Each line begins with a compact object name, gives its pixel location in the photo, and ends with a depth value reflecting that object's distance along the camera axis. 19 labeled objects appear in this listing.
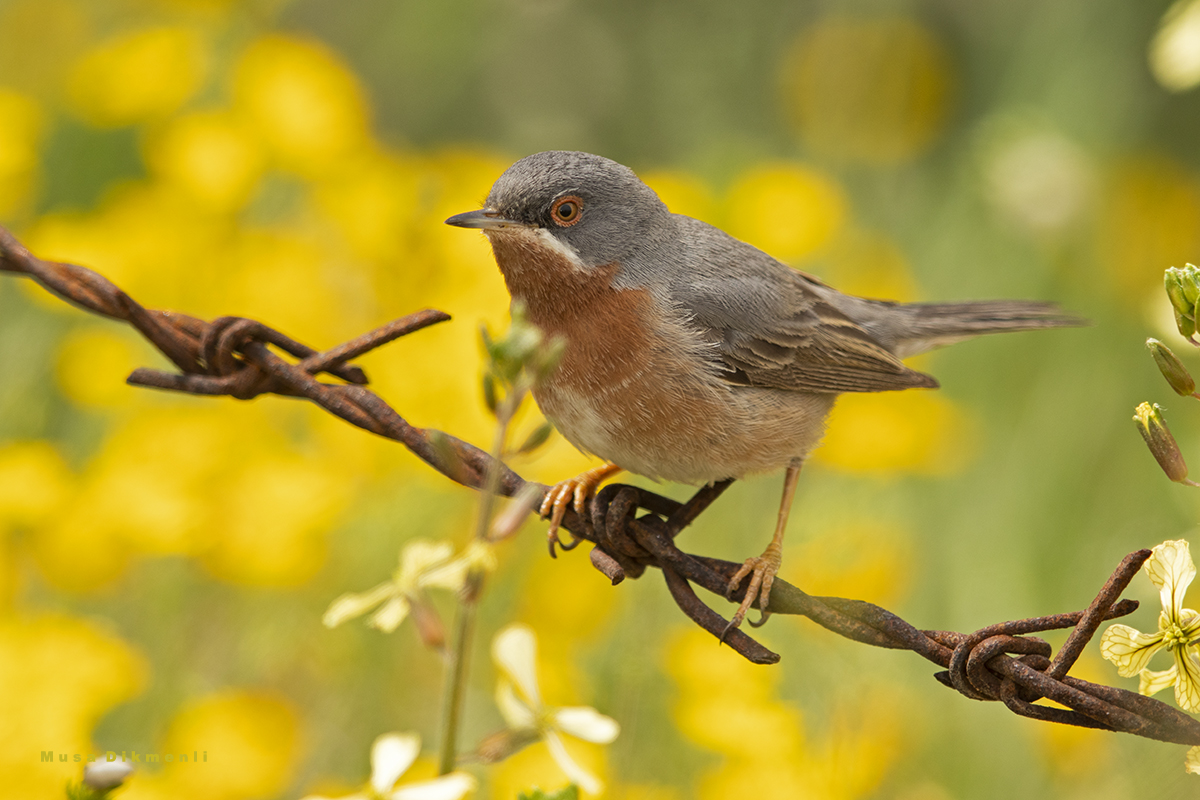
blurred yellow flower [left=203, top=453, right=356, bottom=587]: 6.44
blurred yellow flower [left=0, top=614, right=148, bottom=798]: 4.66
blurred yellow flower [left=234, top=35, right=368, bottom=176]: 9.55
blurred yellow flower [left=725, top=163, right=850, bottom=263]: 9.78
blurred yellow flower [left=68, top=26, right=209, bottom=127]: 9.55
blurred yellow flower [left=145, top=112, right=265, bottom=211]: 9.06
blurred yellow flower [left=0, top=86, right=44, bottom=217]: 8.86
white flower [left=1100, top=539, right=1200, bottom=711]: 2.80
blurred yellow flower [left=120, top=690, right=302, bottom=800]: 5.32
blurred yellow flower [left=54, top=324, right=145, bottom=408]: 7.81
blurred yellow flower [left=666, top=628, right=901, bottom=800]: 5.37
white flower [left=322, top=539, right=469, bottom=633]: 2.68
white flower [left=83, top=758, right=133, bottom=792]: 2.86
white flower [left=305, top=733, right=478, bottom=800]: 2.55
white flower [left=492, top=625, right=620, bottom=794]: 2.88
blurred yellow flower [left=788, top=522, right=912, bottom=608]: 6.98
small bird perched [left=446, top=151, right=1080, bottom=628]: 5.52
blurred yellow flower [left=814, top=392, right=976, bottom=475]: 8.63
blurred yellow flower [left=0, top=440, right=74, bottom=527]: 6.47
